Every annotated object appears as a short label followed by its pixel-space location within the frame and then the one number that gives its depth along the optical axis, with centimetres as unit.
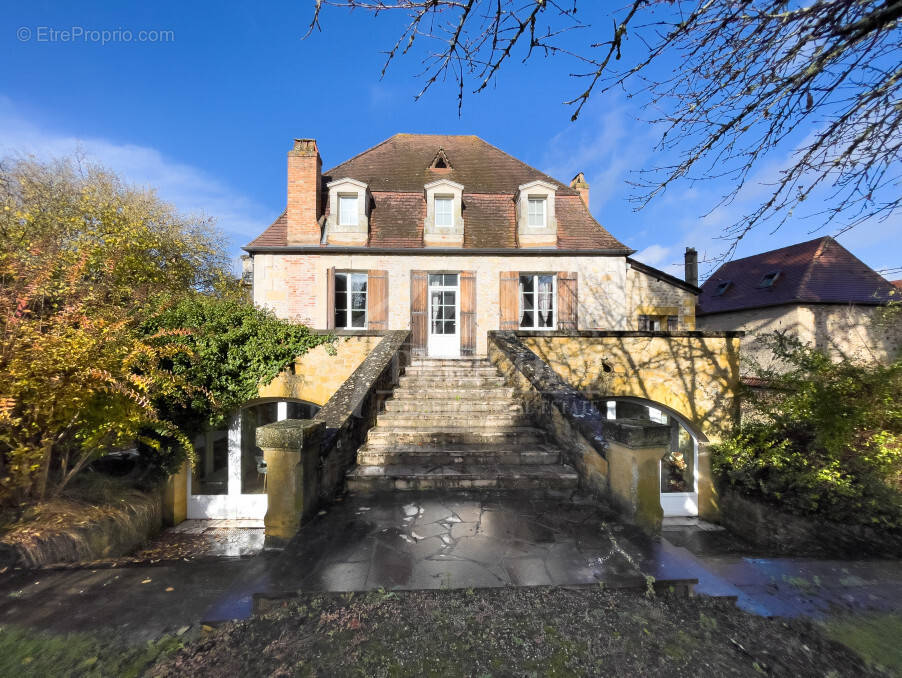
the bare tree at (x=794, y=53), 214
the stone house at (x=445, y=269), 892
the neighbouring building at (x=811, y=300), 1264
